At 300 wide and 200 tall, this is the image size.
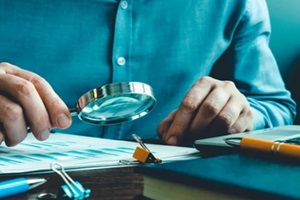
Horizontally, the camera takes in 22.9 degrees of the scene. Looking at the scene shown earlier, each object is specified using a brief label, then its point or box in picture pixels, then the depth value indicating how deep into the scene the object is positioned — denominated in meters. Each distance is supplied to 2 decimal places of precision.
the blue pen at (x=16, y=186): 0.59
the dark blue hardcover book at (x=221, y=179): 0.49
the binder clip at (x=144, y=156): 0.69
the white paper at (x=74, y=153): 0.67
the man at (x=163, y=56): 0.85
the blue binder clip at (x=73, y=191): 0.57
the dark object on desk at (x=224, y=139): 0.72
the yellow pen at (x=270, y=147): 0.60
